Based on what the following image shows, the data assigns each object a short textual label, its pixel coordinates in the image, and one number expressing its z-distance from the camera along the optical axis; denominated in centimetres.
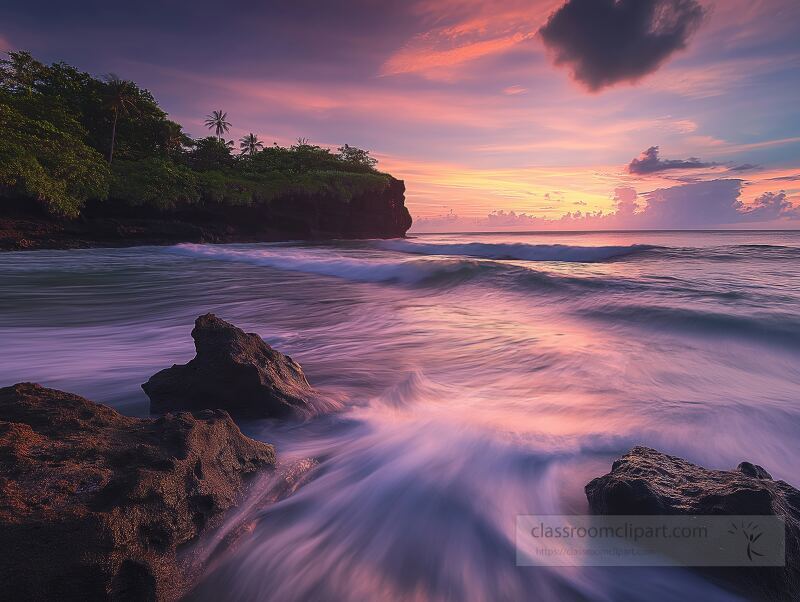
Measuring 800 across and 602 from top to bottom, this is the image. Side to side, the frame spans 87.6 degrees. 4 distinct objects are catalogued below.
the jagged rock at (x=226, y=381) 301
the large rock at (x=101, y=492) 134
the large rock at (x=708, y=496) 175
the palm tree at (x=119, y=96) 3206
